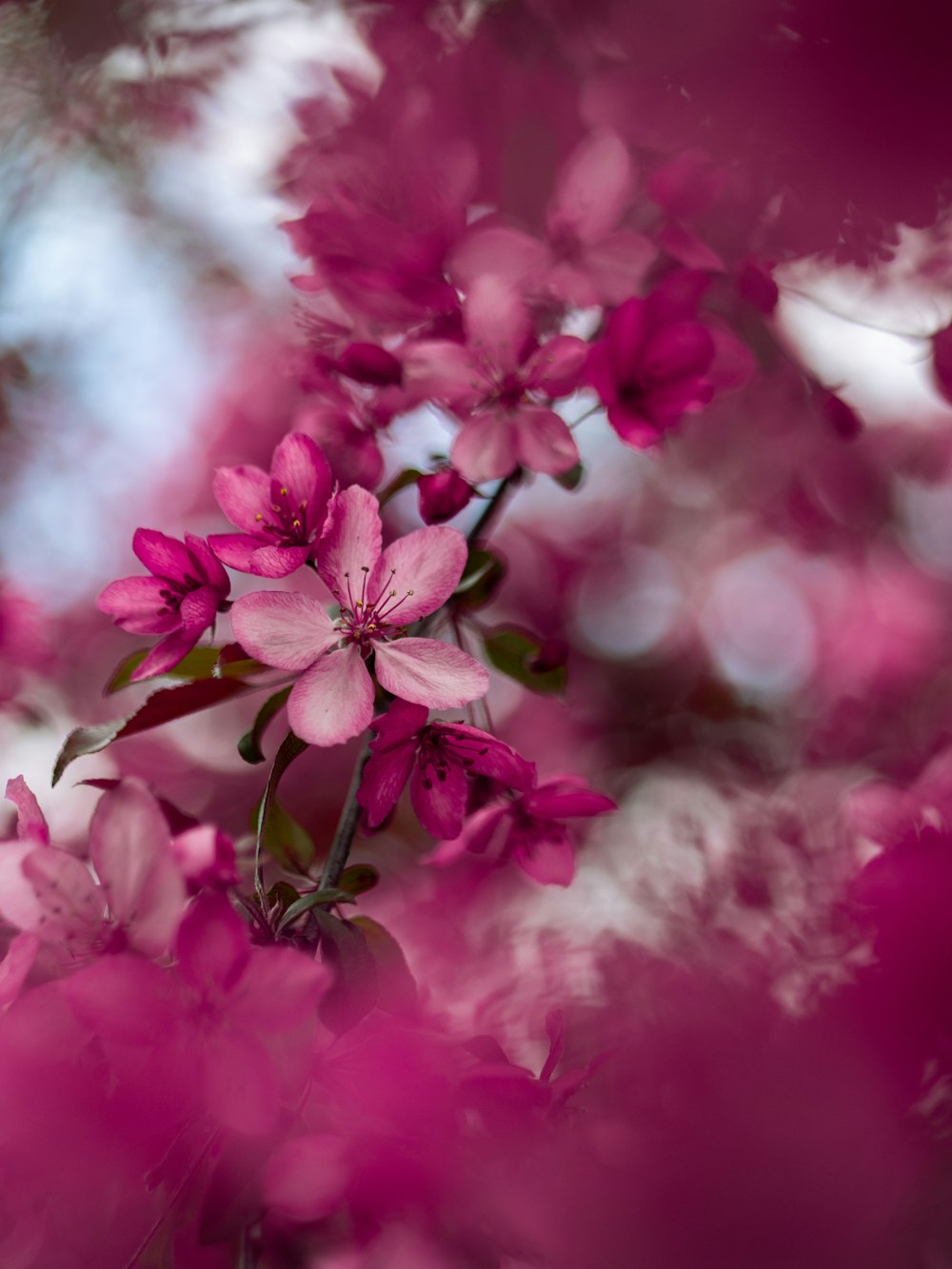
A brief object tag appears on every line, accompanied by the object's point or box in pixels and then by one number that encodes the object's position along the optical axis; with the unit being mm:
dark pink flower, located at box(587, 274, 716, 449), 487
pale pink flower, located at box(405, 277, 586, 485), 484
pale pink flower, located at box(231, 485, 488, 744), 457
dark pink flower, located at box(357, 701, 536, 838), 462
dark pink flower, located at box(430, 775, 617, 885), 488
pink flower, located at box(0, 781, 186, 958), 450
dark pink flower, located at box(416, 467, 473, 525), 481
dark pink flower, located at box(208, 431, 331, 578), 467
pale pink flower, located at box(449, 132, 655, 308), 506
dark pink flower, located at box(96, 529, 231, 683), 472
